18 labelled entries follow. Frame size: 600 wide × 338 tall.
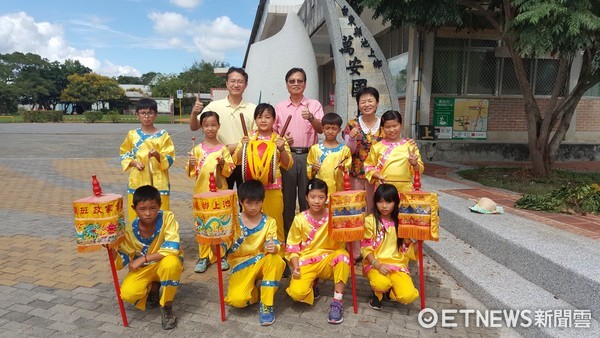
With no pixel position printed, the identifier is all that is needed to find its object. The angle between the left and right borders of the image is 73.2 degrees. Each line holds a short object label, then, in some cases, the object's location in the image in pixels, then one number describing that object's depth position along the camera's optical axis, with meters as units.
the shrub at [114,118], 35.25
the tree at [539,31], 4.71
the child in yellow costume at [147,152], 3.74
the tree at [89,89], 49.06
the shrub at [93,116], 34.28
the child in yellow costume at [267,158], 3.29
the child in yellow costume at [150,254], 3.00
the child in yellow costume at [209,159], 3.72
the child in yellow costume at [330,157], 3.57
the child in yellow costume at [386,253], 3.17
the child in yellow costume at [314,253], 3.17
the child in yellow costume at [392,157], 3.44
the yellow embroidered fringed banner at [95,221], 2.67
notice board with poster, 10.54
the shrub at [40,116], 33.84
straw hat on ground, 4.58
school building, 10.12
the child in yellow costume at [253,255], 3.13
